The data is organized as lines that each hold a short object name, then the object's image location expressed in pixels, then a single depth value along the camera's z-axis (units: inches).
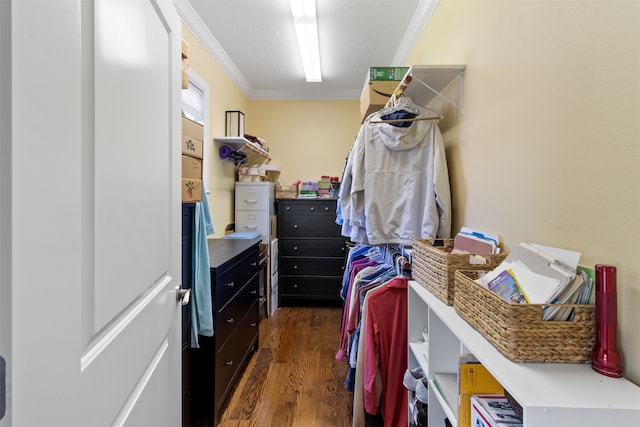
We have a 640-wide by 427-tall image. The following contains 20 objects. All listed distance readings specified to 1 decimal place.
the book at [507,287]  32.8
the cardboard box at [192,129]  55.3
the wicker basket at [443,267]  44.0
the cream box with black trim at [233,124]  132.6
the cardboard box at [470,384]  34.5
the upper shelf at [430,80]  62.6
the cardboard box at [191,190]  55.1
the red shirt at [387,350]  63.5
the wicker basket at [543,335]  28.1
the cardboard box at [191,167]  55.2
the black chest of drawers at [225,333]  67.0
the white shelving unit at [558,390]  22.6
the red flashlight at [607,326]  27.0
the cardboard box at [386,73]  85.8
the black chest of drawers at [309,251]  149.4
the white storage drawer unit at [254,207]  140.4
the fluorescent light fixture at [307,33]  87.8
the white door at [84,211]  15.0
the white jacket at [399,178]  65.9
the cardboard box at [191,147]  55.3
